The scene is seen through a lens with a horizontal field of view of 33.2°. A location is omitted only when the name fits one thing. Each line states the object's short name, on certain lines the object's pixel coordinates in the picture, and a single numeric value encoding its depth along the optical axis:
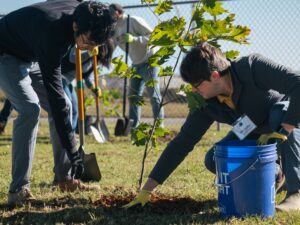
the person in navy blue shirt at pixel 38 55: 2.90
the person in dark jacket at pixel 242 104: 2.64
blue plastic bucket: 2.55
